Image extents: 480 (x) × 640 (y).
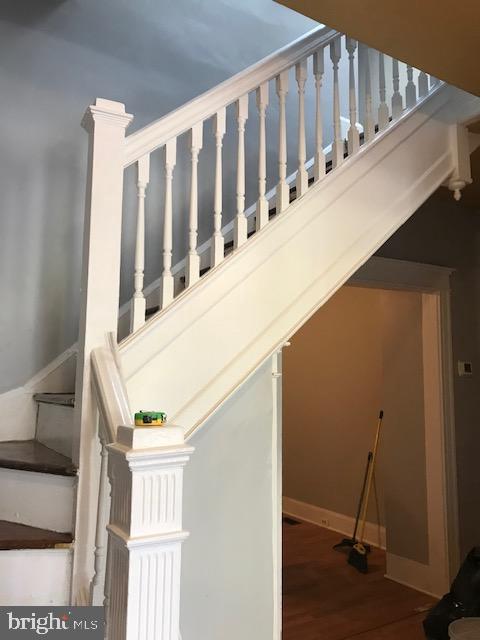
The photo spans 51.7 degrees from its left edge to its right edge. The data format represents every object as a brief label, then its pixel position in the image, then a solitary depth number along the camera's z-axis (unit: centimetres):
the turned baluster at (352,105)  199
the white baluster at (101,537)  129
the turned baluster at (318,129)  192
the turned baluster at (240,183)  174
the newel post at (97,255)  143
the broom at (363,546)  355
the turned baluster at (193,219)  165
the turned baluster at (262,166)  178
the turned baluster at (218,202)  169
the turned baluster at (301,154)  188
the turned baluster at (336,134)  196
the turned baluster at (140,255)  155
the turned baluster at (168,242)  161
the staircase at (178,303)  99
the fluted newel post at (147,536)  91
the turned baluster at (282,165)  183
